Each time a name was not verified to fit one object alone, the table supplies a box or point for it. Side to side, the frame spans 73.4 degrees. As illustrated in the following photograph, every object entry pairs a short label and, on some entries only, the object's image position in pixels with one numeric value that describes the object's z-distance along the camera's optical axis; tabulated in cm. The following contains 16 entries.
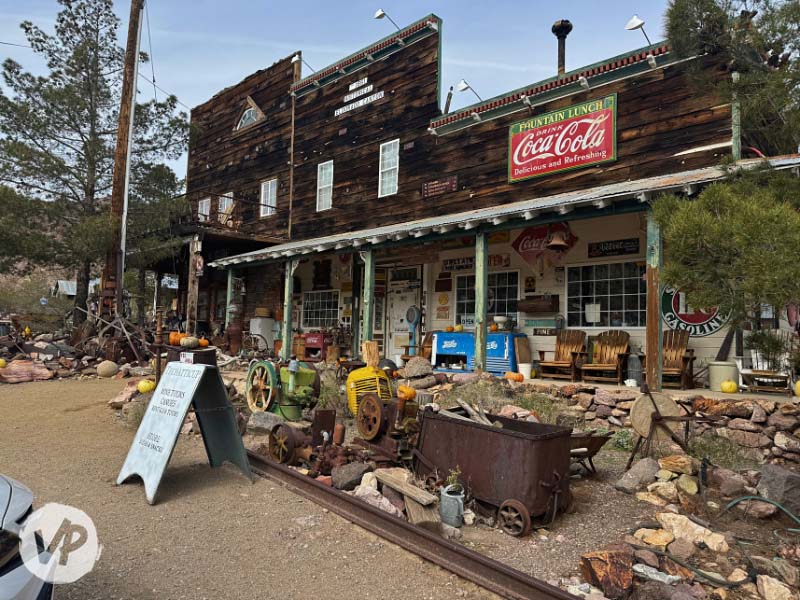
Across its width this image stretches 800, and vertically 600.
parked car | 188
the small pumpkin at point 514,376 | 932
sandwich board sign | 475
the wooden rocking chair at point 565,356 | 991
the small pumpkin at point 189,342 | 839
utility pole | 1458
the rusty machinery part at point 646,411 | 574
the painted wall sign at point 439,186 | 1282
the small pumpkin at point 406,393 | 646
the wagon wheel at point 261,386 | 768
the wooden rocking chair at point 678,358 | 862
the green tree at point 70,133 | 1552
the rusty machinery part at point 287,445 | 575
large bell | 979
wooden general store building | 946
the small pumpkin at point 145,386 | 829
